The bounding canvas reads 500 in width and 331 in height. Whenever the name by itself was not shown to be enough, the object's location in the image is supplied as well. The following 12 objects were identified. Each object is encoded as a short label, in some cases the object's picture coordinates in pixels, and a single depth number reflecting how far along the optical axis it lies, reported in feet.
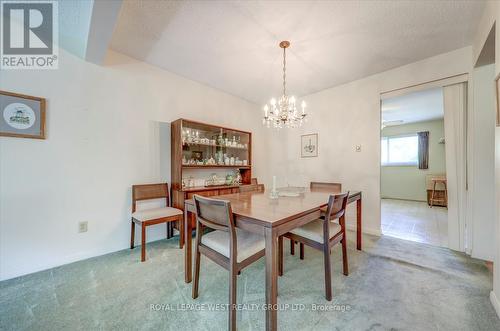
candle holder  6.38
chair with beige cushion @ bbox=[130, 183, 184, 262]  7.09
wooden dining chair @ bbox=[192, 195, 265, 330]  4.03
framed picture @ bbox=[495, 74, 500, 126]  4.67
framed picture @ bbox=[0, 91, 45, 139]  5.80
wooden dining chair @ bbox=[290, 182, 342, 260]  7.52
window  19.33
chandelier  7.25
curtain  18.29
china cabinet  8.87
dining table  3.68
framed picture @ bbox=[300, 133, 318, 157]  12.03
